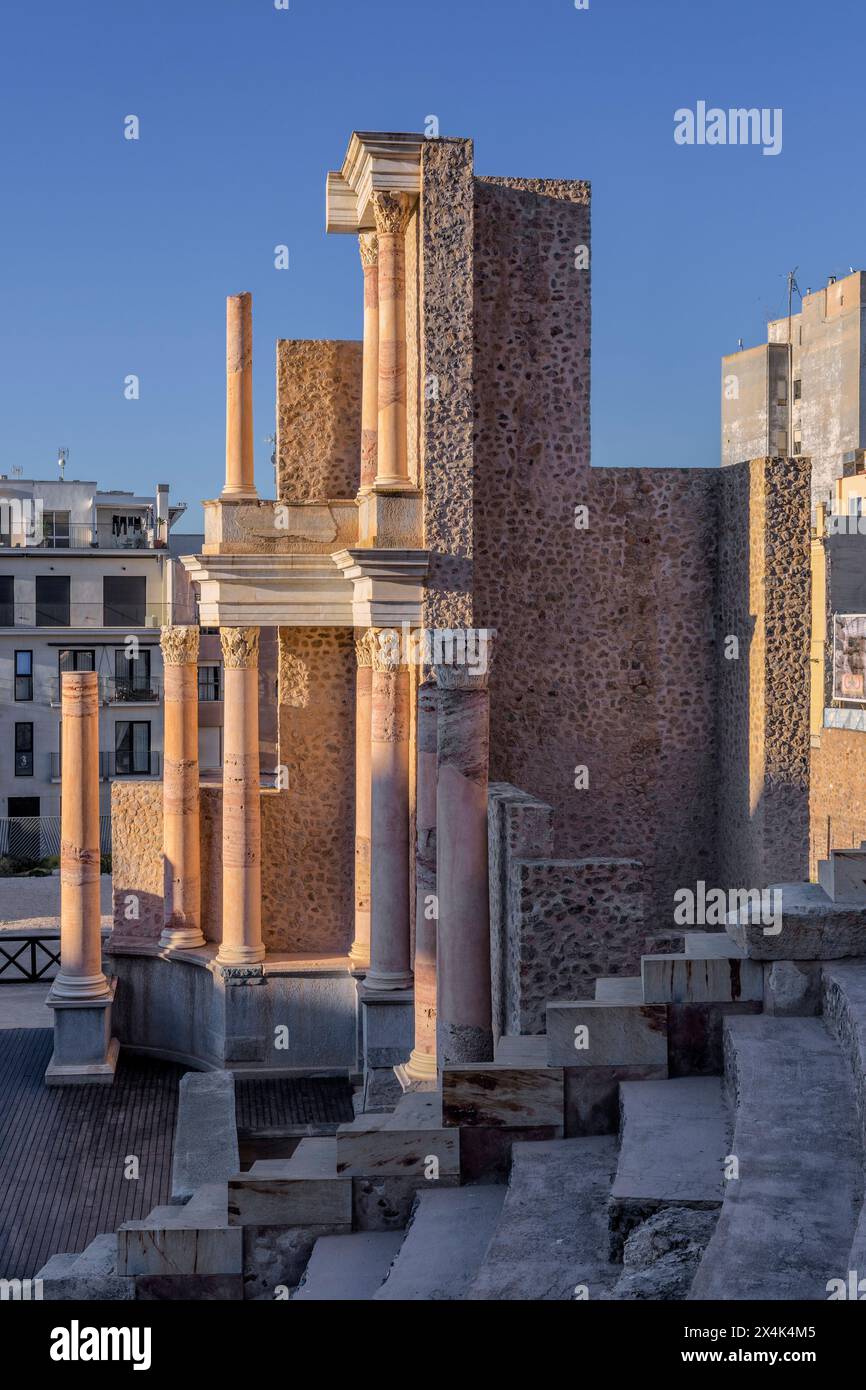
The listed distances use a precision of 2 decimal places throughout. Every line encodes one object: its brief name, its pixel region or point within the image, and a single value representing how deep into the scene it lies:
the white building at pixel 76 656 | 43.59
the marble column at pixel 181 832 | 20.50
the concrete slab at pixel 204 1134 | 14.17
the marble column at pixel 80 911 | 19.67
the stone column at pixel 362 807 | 19.48
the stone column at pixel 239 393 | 19.47
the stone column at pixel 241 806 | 19.62
